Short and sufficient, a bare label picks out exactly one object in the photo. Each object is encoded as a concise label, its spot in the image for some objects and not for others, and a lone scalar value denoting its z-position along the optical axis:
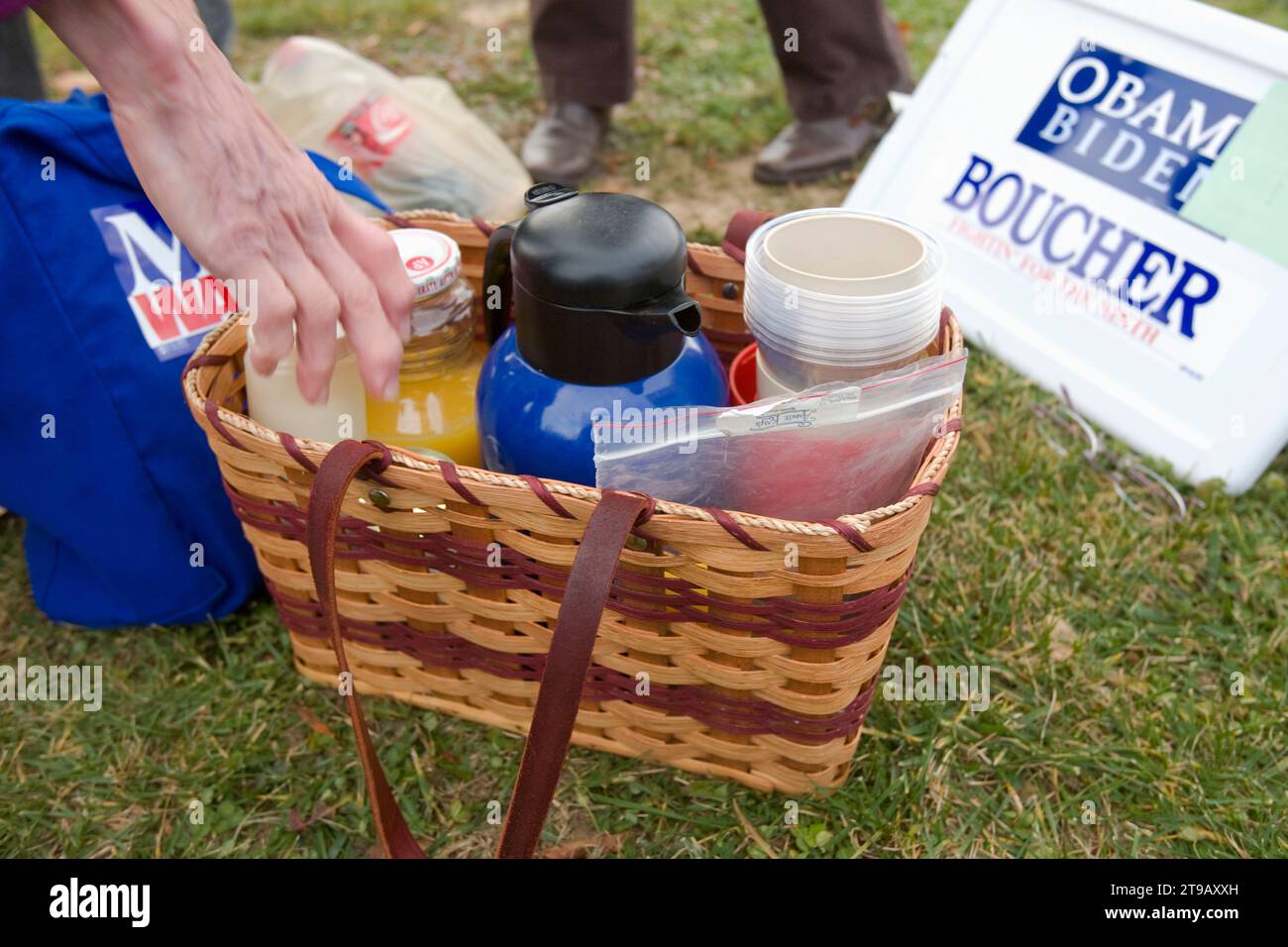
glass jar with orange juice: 0.98
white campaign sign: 1.37
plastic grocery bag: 1.71
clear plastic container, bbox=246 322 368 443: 0.95
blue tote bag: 1.03
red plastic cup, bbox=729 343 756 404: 1.07
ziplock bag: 0.81
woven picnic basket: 0.76
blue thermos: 0.82
